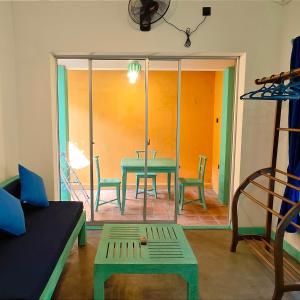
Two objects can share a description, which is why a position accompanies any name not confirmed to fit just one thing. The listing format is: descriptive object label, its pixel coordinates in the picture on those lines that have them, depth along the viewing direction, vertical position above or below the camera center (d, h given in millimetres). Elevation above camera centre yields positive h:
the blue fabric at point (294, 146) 2457 -230
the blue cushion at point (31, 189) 2518 -684
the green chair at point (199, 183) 4027 -940
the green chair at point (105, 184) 3805 -928
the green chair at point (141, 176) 3994 -850
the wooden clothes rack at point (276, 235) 1930 -972
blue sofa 1419 -867
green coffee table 1855 -1002
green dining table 3630 -640
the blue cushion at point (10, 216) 1875 -701
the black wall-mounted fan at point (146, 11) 2844 +1159
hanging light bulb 3427 +639
